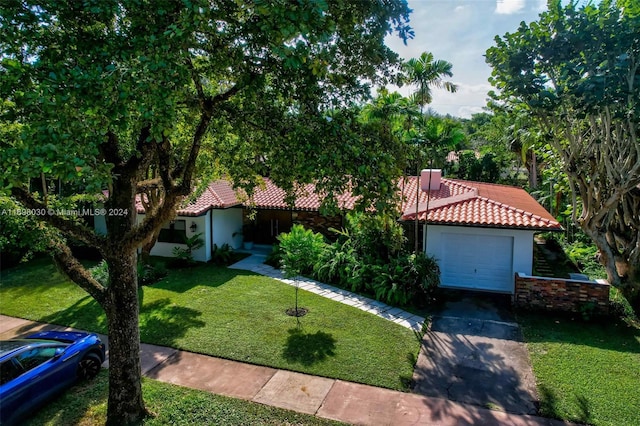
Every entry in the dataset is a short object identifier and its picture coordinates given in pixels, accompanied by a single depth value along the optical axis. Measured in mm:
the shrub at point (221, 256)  17281
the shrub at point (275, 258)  16844
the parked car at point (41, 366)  6586
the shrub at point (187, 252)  16766
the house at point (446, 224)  13359
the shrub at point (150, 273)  14734
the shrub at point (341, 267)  13922
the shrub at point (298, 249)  11914
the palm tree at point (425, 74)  13547
